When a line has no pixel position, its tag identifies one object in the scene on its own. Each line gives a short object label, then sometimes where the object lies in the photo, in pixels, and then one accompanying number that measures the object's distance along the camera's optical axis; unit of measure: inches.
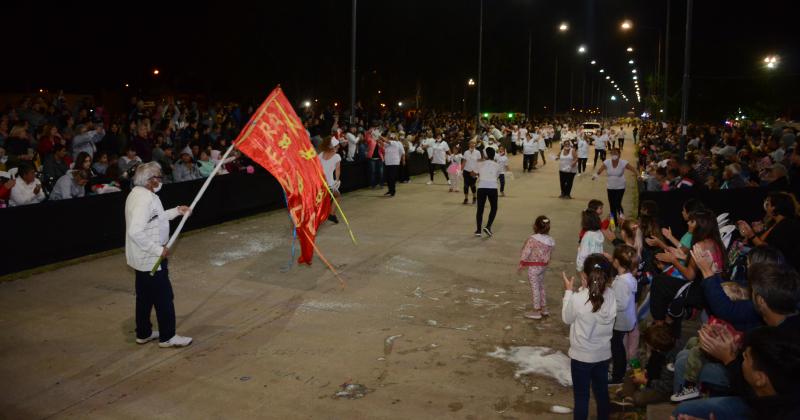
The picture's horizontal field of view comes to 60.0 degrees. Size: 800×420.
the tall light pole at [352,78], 860.5
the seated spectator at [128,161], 546.9
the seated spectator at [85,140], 598.9
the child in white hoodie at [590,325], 203.0
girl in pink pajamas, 321.1
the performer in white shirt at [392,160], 779.4
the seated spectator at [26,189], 427.5
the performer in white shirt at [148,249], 272.7
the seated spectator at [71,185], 458.3
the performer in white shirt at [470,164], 661.6
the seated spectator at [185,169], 581.6
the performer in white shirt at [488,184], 538.6
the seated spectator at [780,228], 294.8
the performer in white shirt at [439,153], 917.8
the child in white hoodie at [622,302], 237.4
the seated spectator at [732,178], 486.0
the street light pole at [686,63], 673.0
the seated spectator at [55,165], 521.3
